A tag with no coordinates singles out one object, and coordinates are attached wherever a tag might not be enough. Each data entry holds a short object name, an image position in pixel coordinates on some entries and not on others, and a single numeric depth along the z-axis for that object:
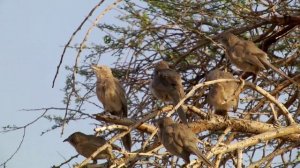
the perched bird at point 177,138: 13.89
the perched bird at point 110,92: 18.81
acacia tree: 16.72
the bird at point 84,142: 18.66
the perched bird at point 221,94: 16.20
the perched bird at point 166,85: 16.17
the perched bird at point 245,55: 15.95
